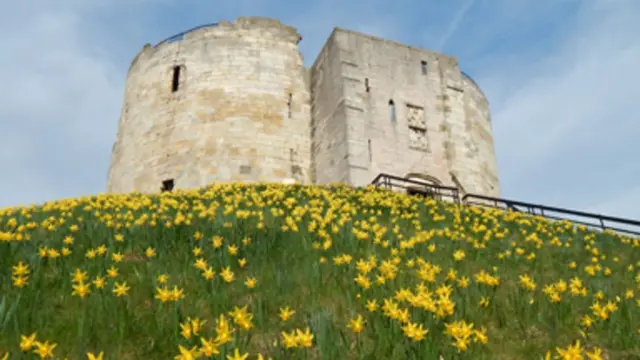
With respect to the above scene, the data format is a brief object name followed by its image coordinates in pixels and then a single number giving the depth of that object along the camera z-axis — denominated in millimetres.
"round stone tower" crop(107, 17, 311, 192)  21516
